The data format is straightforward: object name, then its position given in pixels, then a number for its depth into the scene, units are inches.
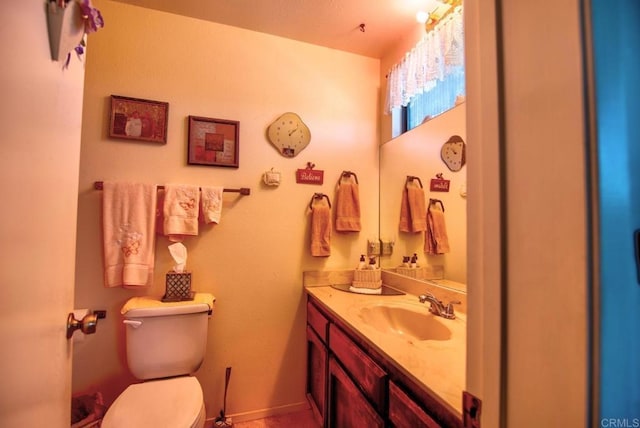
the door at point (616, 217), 12.0
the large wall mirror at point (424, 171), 54.3
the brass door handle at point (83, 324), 28.1
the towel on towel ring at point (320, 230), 70.7
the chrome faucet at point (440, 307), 48.2
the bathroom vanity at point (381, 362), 28.6
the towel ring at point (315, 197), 73.0
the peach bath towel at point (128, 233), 56.2
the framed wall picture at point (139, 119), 60.1
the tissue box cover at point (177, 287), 58.2
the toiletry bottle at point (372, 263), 69.9
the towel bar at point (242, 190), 66.0
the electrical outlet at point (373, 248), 76.5
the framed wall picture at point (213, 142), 64.7
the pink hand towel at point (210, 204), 61.9
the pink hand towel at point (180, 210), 58.9
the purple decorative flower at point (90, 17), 22.7
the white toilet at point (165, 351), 47.4
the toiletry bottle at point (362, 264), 71.1
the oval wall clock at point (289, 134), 70.3
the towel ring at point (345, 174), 75.6
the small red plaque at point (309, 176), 71.9
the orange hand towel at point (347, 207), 73.3
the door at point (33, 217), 16.7
